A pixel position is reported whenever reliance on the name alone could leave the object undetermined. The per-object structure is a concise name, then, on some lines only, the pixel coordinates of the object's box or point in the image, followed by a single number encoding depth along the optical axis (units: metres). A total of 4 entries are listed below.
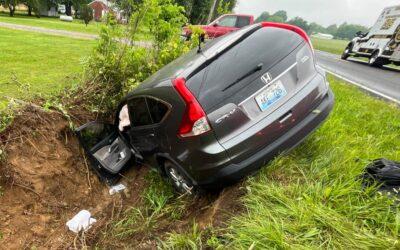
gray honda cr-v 3.32
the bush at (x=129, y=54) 6.35
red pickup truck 18.05
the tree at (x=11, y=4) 47.56
